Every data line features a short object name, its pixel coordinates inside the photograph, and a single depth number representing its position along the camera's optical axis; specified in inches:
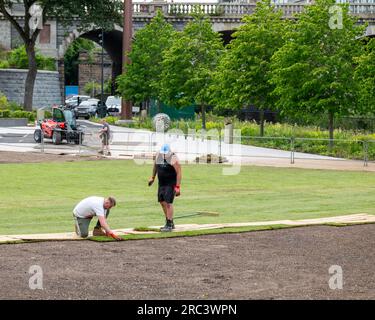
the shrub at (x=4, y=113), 2811.5
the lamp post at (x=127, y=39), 3132.4
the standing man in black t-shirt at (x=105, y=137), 1866.4
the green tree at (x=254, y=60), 2203.5
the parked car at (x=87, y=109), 3686.0
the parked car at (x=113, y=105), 3945.9
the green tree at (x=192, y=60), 2603.3
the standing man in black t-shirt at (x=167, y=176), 853.8
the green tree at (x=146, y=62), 2947.8
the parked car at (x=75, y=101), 3956.2
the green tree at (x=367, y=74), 1753.2
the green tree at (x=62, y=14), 3105.3
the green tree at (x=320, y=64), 1908.2
